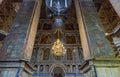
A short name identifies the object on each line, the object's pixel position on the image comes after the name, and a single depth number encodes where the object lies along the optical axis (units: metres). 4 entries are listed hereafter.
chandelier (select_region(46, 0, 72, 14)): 15.32
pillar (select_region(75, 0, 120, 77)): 6.11
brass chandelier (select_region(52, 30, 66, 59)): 10.14
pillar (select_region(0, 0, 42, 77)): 6.20
